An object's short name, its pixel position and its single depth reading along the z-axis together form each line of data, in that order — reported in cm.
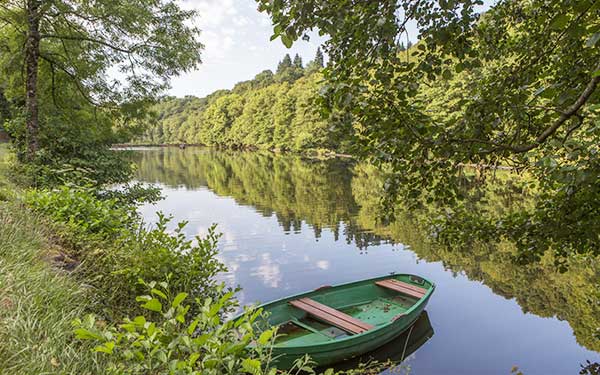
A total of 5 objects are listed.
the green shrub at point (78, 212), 631
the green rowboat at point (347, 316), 727
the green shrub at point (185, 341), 220
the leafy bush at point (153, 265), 524
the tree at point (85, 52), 1023
